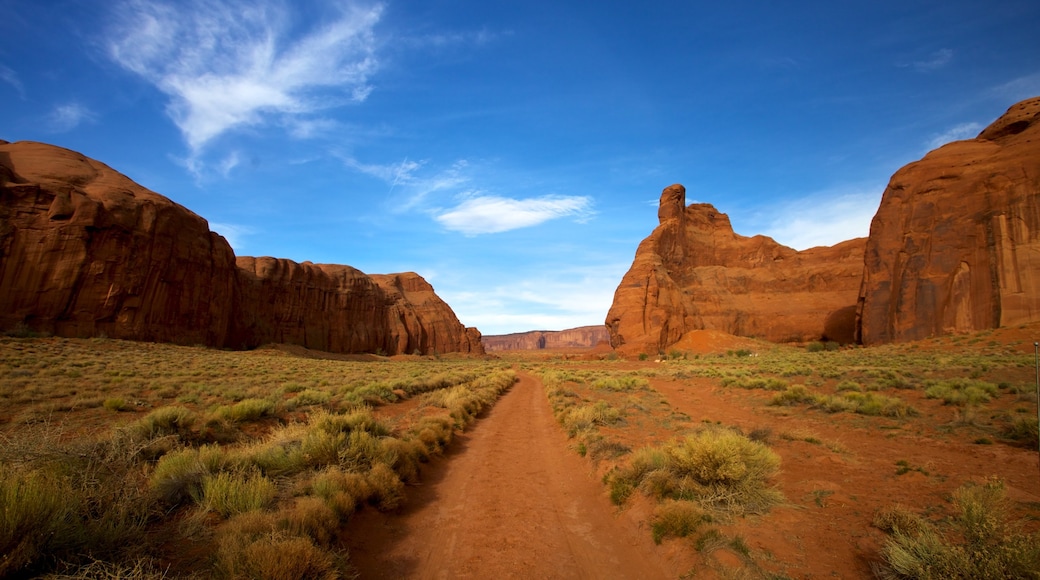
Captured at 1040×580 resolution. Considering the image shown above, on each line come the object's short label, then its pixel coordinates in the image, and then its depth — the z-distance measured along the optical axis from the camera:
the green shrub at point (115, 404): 13.08
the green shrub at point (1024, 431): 9.59
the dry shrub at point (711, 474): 6.71
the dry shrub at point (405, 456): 8.66
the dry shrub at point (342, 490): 6.20
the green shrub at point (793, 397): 17.39
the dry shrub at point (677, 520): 5.82
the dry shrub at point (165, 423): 8.94
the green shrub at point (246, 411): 12.10
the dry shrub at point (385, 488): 7.12
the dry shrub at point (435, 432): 11.09
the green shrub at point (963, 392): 14.11
